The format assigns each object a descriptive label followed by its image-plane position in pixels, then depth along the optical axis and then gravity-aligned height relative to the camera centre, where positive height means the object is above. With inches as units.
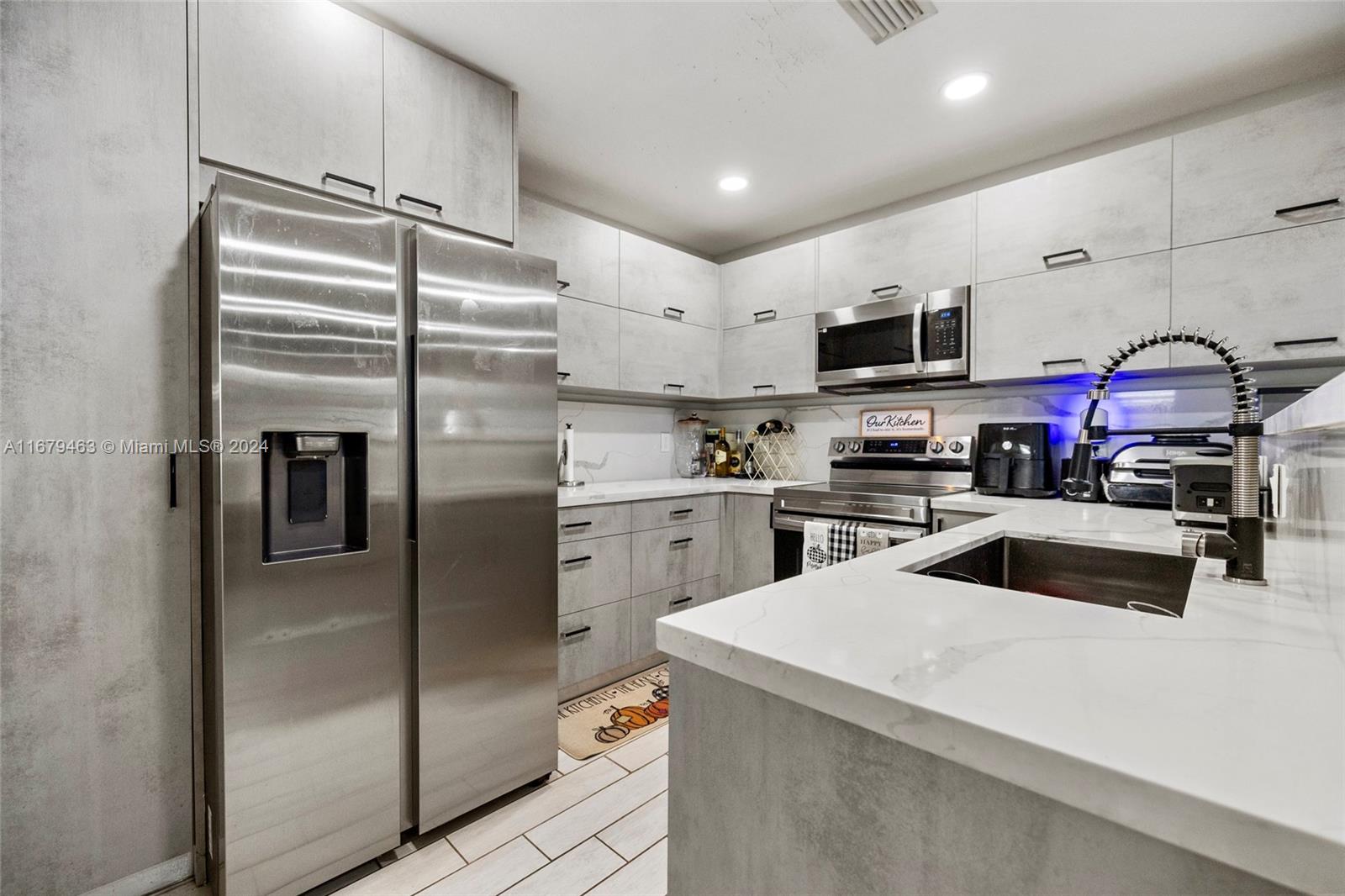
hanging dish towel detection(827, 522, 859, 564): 104.1 -17.9
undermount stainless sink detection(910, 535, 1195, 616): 55.2 -13.2
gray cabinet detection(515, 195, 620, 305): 105.0 +38.5
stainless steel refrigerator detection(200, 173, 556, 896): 53.6 -9.0
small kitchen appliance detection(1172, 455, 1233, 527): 49.1 -4.1
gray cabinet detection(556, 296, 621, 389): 111.7 +20.1
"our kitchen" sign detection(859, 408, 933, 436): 120.6 +4.8
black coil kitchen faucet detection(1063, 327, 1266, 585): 35.8 -4.5
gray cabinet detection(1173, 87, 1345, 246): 74.0 +37.1
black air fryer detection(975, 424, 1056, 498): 99.0 -3.3
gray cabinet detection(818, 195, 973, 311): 104.2 +36.6
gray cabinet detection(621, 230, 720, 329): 123.6 +37.0
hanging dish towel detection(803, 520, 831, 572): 107.7 -19.4
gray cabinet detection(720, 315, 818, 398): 125.2 +19.5
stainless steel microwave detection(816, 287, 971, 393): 102.9 +19.5
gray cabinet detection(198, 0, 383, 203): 59.7 +39.3
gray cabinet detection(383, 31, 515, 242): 72.3 +40.8
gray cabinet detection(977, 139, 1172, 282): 85.7 +36.8
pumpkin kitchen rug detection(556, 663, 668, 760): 86.7 -44.6
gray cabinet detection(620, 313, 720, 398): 122.9 +19.8
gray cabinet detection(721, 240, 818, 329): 125.0 +36.6
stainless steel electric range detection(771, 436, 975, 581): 104.9 -9.0
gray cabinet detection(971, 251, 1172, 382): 86.0 +20.3
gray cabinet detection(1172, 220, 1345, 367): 73.5 +20.4
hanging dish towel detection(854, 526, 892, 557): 100.3 -17.1
